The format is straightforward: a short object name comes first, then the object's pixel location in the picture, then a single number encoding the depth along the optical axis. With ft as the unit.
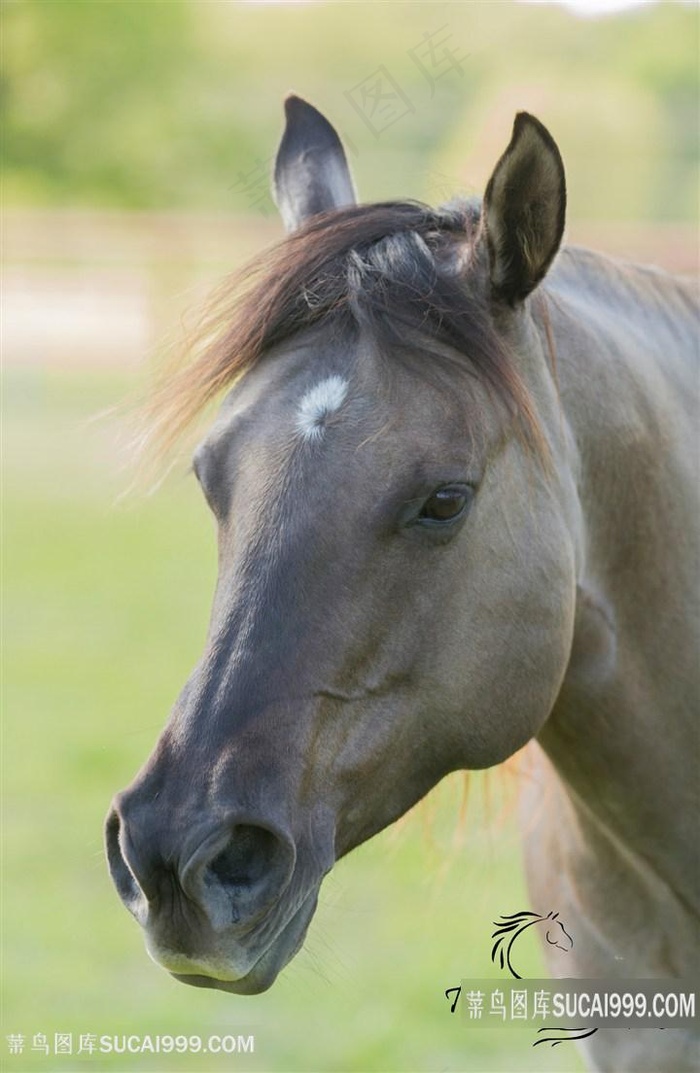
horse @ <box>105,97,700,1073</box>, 14.51
